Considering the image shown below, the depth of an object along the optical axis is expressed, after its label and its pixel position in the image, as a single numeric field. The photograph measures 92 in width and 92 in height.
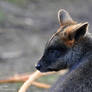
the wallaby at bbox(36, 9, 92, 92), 11.28
